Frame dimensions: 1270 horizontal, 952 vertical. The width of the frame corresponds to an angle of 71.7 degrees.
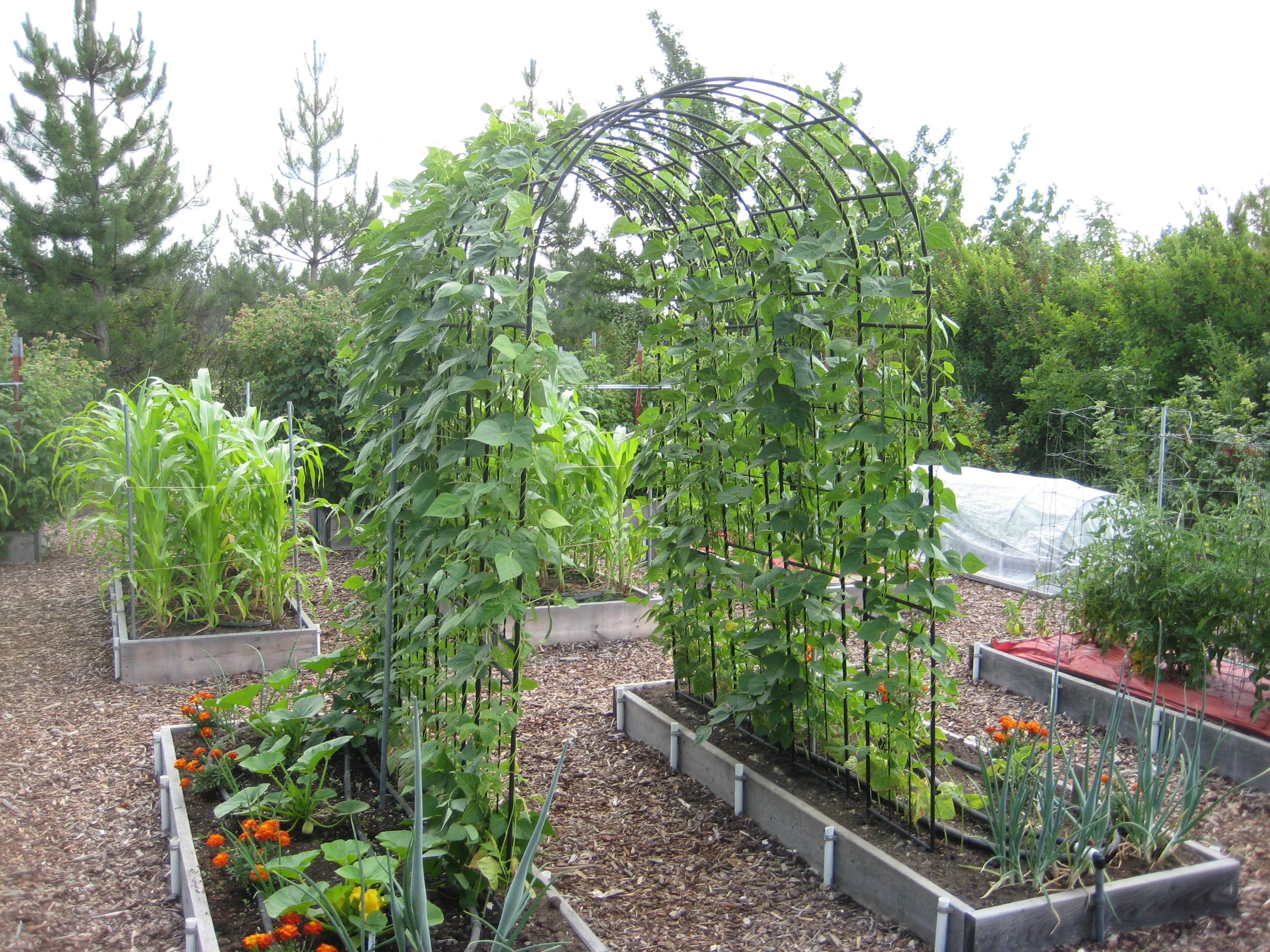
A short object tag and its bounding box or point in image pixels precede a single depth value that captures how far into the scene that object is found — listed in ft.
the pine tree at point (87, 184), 41.04
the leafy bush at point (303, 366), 26.13
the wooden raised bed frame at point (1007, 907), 7.25
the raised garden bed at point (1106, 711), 10.89
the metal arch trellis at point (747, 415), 7.50
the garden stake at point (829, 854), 8.57
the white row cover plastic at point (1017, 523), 20.25
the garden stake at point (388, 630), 8.46
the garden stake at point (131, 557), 14.06
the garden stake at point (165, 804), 9.53
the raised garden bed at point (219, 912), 7.03
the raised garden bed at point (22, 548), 23.00
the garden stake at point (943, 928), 7.24
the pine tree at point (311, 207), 50.60
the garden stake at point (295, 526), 15.24
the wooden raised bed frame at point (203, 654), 14.12
